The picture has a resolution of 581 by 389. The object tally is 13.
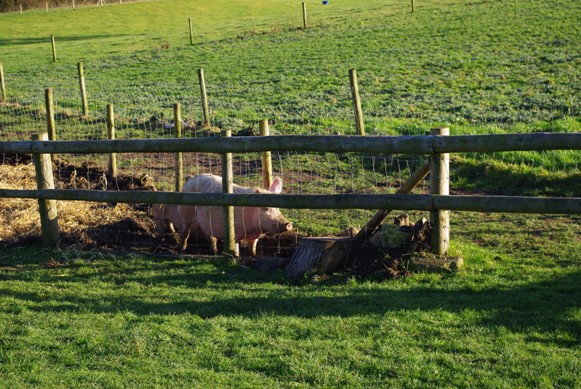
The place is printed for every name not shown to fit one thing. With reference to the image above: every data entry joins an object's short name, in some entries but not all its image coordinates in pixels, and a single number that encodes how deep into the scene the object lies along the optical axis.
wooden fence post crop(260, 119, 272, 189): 10.41
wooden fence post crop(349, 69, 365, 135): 16.00
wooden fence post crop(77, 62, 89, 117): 21.31
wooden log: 7.92
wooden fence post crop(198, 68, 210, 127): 18.50
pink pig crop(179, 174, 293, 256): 9.30
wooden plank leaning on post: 7.99
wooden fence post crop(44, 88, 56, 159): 14.20
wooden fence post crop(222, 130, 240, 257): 8.76
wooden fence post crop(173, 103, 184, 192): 11.31
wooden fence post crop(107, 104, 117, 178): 14.25
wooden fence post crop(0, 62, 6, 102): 24.77
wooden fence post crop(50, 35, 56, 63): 39.36
